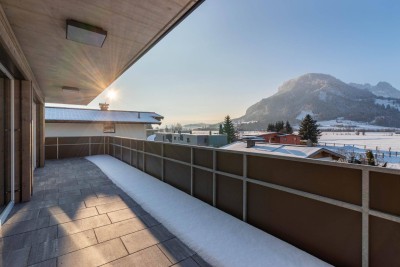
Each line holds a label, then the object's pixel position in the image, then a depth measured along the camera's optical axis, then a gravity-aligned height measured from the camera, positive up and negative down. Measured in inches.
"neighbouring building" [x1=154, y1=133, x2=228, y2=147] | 1123.3 -42.8
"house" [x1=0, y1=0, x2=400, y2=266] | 95.3 -41.3
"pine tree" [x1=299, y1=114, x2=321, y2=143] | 1766.7 +18.6
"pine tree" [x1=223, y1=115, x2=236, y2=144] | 2030.0 +40.2
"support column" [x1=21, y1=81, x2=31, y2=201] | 190.1 -8.6
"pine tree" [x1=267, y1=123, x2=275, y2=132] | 2146.2 +44.0
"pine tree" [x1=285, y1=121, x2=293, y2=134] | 1988.1 +30.4
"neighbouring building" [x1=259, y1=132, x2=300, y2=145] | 1498.5 -48.0
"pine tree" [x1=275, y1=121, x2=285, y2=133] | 2038.1 +63.4
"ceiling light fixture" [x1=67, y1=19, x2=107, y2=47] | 119.6 +65.9
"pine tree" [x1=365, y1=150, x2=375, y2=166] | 803.7 -112.2
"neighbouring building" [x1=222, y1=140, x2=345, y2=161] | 557.1 -56.1
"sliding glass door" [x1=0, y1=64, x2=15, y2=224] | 172.4 -9.1
